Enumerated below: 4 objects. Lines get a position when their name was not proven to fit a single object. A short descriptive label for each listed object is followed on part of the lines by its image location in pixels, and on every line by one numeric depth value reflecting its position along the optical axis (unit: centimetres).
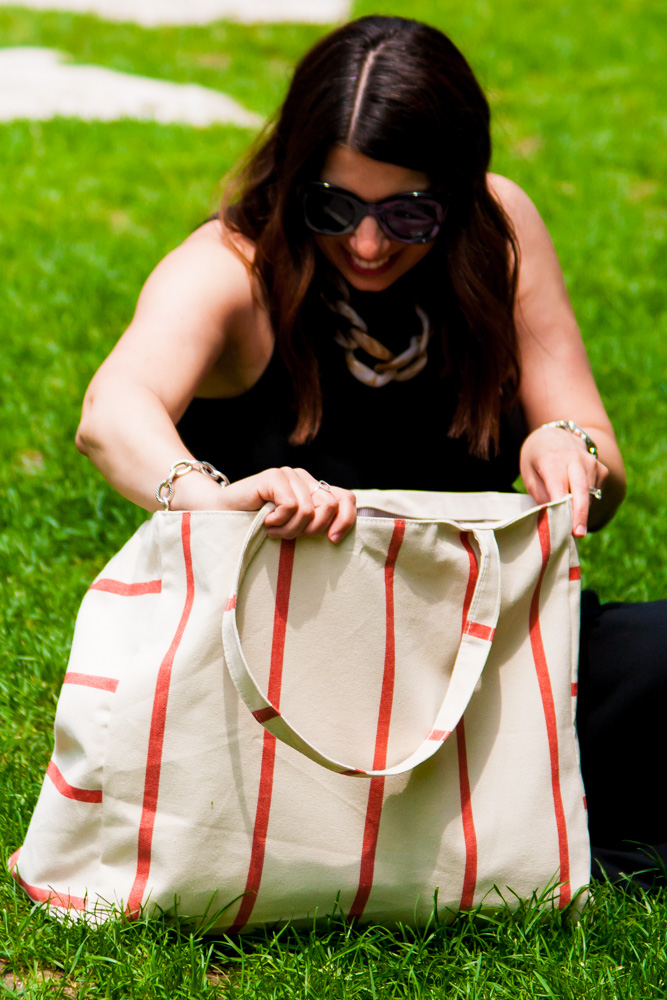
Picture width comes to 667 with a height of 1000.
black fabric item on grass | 402
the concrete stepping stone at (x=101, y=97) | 1237
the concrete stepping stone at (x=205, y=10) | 1762
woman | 395
